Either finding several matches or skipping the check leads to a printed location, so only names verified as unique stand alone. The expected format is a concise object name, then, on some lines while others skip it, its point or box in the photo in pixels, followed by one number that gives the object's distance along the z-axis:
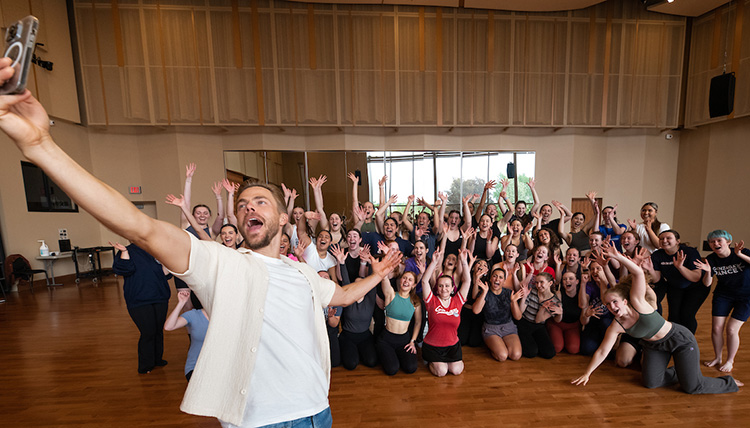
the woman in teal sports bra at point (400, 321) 3.56
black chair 6.94
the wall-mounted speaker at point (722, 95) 7.73
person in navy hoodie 3.39
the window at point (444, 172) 9.70
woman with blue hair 3.23
